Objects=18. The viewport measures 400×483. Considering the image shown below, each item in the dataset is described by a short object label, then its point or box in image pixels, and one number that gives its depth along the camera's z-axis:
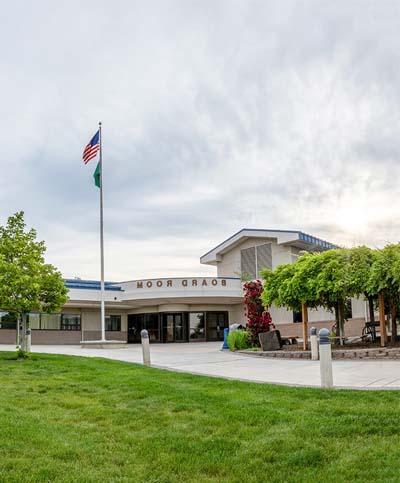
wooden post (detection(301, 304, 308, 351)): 18.79
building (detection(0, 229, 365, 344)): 31.61
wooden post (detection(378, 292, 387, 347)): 16.97
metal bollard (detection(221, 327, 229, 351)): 22.11
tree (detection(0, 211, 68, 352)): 16.11
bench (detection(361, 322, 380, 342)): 19.97
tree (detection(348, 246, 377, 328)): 16.69
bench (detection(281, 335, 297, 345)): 20.89
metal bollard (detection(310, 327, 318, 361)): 15.63
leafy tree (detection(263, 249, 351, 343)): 17.23
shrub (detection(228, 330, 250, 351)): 20.92
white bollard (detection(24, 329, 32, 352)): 17.91
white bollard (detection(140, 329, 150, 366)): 14.56
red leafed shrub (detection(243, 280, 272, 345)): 20.56
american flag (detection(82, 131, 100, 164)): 27.00
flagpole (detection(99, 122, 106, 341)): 26.65
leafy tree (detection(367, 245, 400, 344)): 15.92
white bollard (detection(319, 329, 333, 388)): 8.89
